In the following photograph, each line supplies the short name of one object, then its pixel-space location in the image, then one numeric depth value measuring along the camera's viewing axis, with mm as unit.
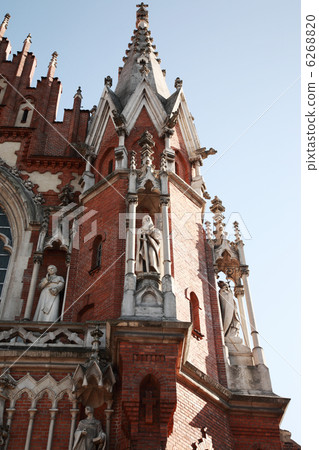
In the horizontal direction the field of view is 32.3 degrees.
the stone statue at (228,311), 11656
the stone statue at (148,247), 9938
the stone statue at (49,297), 10883
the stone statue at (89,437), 7859
